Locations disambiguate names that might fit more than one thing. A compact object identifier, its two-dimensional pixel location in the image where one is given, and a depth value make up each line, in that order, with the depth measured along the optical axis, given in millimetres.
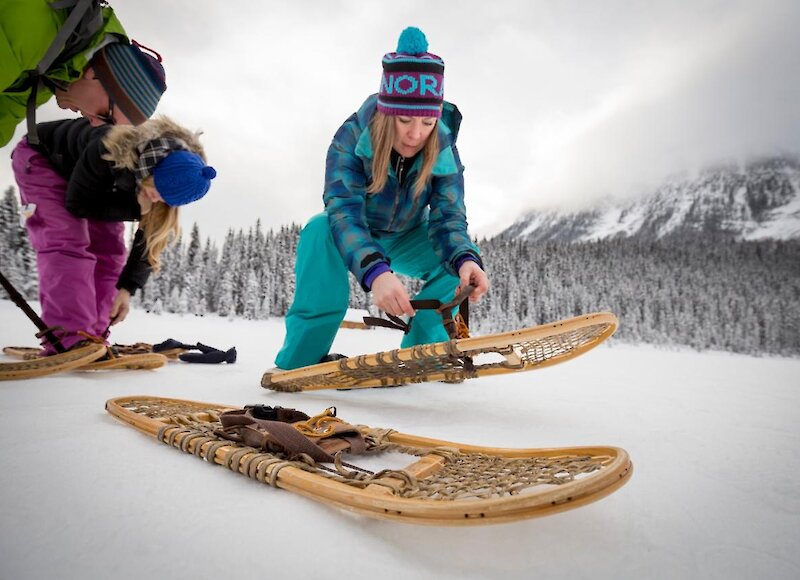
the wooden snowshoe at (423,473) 784
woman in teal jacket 2576
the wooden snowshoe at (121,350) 3258
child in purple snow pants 2975
